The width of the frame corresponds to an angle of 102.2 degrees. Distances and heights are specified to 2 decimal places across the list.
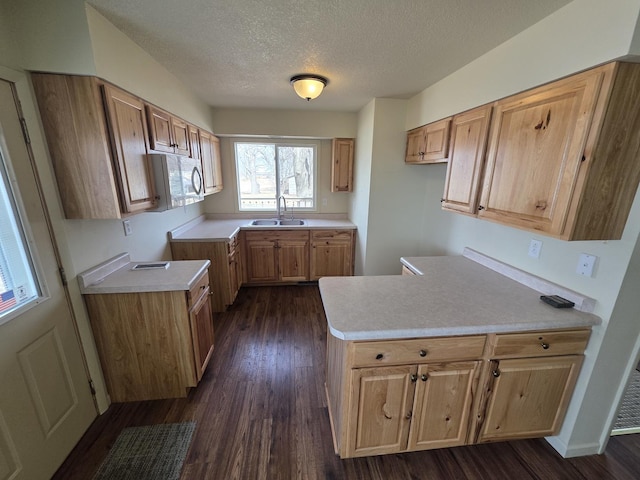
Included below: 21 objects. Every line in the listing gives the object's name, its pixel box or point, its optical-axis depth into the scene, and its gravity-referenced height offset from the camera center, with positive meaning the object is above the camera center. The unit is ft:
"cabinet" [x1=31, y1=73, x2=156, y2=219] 4.65 +0.60
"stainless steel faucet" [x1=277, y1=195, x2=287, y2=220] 13.52 -1.72
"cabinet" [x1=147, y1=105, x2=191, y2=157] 6.48 +1.17
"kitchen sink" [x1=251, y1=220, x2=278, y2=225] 13.26 -2.32
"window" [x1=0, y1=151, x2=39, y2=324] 4.06 -1.38
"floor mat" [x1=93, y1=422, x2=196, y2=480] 4.75 -5.36
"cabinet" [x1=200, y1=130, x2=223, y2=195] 10.24 +0.55
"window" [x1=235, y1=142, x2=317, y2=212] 13.35 +0.08
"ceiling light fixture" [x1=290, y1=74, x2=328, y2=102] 7.43 +2.59
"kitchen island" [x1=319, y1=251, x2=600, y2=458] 4.31 -3.21
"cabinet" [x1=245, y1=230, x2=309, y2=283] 12.01 -3.68
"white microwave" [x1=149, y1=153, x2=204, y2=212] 6.40 -0.11
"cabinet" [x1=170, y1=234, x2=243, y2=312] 9.53 -3.25
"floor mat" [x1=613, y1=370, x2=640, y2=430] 5.85 -5.37
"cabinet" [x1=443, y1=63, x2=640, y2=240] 3.65 +0.40
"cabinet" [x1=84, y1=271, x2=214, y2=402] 5.69 -3.73
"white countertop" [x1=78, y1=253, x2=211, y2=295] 5.47 -2.31
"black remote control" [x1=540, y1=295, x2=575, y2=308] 4.71 -2.21
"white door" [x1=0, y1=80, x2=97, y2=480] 4.04 -3.25
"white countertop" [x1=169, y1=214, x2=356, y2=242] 9.66 -2.24
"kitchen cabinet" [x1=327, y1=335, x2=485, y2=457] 4.31 -3.68
